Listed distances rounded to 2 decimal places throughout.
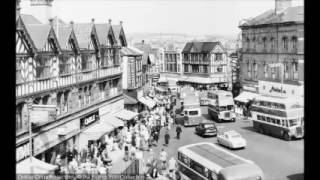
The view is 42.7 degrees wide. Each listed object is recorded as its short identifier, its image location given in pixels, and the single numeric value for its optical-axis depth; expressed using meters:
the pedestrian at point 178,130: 29.55
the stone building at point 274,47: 40.25
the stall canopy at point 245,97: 45.11
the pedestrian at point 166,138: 27.48
